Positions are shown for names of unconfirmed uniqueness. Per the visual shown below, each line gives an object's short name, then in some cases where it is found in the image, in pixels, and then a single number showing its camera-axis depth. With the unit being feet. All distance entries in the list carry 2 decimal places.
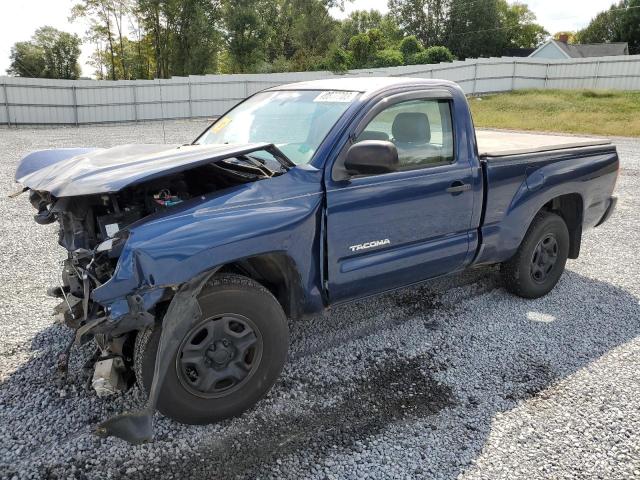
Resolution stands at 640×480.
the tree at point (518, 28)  201.46
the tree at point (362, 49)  108.58
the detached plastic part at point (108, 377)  8.77
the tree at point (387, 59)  104.94
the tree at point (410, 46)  122.72
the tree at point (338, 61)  94.73
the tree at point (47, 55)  133.08
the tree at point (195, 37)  102.58
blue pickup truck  8.32
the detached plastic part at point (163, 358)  7.96
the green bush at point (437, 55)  111.86
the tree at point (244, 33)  102.22
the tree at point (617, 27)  171.22
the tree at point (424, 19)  201.16
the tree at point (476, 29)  192.75
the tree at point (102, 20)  107.65
